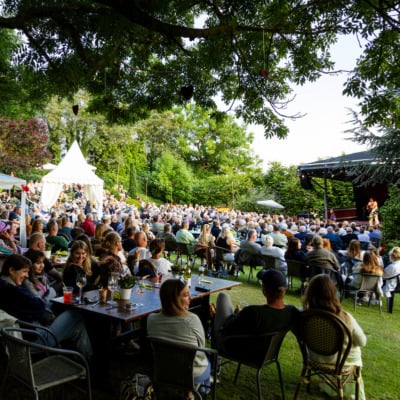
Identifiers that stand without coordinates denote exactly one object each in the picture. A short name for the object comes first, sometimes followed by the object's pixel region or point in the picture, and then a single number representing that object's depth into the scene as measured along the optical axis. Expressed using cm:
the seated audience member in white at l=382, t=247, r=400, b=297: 642
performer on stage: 1544
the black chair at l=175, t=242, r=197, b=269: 901
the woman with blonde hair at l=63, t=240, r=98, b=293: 411
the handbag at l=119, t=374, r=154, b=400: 292
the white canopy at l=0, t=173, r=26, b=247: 904
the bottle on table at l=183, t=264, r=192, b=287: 417
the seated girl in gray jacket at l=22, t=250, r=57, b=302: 374
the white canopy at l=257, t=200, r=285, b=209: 2323
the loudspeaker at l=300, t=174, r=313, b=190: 1769
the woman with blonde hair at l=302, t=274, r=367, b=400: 301
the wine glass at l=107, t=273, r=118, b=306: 371
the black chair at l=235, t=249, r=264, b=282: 793
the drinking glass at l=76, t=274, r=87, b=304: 355
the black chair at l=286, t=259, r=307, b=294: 718
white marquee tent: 1581
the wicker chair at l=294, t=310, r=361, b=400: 288
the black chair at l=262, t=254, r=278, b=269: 764
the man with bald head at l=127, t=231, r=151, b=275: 525
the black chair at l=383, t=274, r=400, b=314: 644
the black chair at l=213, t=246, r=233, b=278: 857
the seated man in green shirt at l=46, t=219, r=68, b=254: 677
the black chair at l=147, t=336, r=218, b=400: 253
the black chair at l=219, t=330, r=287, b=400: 294
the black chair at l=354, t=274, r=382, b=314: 627
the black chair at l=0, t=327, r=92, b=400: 250
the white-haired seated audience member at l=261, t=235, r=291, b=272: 752
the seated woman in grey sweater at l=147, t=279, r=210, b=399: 277
